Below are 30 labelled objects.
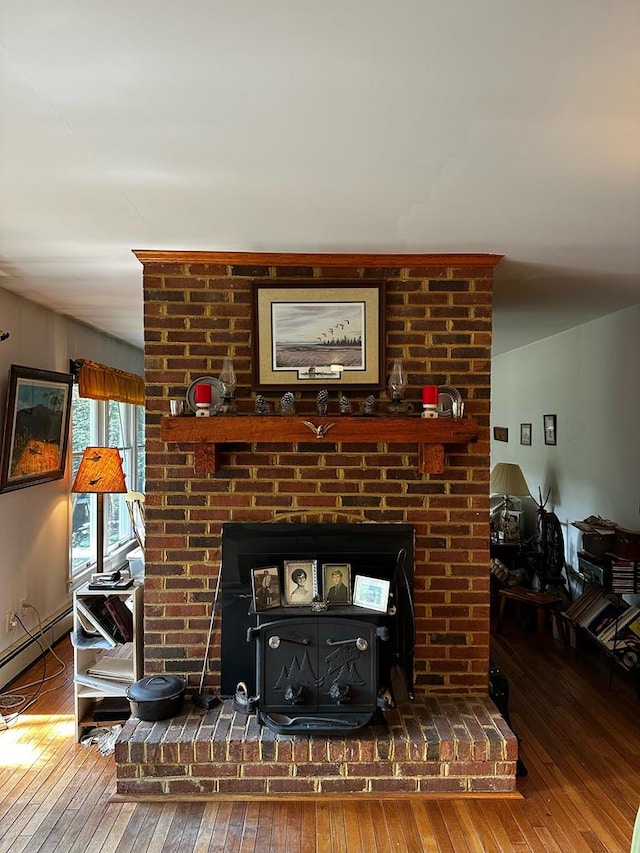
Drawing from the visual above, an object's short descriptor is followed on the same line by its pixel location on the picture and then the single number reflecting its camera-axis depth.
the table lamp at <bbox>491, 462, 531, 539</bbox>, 5.61
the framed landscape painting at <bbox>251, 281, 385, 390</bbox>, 2.95
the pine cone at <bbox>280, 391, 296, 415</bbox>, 2.89
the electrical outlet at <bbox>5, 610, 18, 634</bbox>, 3.74
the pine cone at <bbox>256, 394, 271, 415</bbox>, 2.90
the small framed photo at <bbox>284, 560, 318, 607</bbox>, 2.94
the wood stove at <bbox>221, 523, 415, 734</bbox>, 2.75
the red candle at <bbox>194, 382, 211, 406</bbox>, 2.83
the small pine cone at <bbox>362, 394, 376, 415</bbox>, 2.91
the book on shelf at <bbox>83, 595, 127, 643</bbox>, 3.20
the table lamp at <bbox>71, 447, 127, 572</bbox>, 4.06
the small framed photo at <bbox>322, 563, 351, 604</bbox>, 2.95
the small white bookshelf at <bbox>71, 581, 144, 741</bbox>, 3.13
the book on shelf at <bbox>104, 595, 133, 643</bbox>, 3.22
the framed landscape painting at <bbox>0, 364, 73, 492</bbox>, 3.66
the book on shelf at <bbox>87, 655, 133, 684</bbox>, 3.14
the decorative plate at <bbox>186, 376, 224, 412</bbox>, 2.93
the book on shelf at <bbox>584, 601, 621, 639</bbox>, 4.01
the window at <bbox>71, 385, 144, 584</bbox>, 5.20
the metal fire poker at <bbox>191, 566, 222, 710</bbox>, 2.92
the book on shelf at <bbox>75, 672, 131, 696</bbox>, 3.07
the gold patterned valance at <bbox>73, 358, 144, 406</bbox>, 4.71
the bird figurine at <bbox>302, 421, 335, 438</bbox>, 2.77
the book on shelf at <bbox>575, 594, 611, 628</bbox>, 4.13
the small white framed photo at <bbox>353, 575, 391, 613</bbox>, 2.87
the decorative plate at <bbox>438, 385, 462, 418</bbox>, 2.96
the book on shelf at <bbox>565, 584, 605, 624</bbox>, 4.27
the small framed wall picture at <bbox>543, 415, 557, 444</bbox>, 5.42
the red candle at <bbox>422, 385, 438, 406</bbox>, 2.83
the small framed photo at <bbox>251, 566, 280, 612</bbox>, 2.89
